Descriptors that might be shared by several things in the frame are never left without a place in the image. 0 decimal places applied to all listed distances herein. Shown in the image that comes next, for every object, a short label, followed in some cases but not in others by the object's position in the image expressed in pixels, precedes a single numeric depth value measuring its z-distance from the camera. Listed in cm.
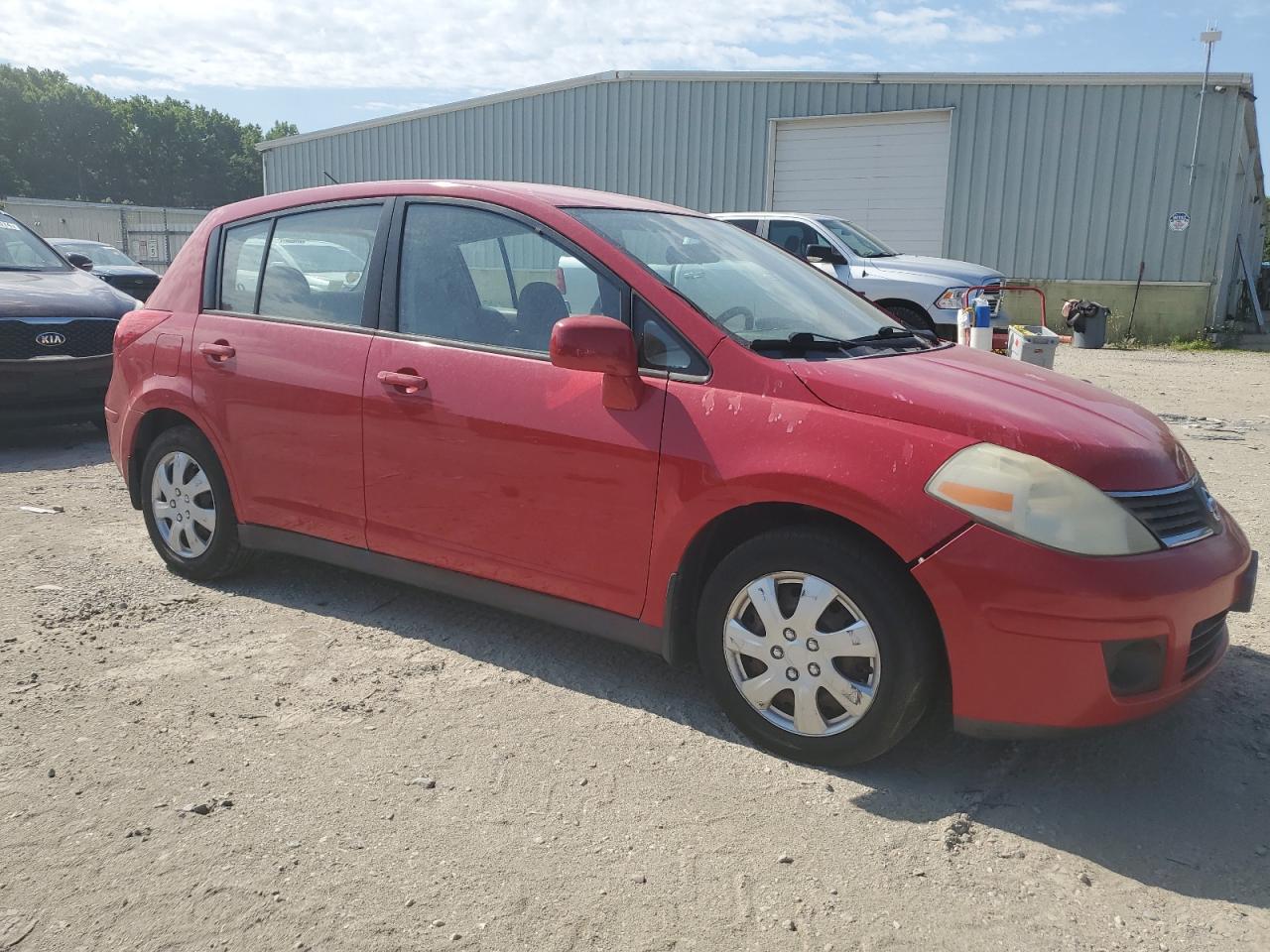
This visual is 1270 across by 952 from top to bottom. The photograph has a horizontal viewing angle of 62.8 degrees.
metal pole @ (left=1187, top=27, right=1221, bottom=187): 1689
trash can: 1592
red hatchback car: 264
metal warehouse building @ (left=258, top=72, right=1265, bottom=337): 1738
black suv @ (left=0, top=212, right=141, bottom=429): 725
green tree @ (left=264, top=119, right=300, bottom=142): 10451
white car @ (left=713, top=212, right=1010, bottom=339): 1105
